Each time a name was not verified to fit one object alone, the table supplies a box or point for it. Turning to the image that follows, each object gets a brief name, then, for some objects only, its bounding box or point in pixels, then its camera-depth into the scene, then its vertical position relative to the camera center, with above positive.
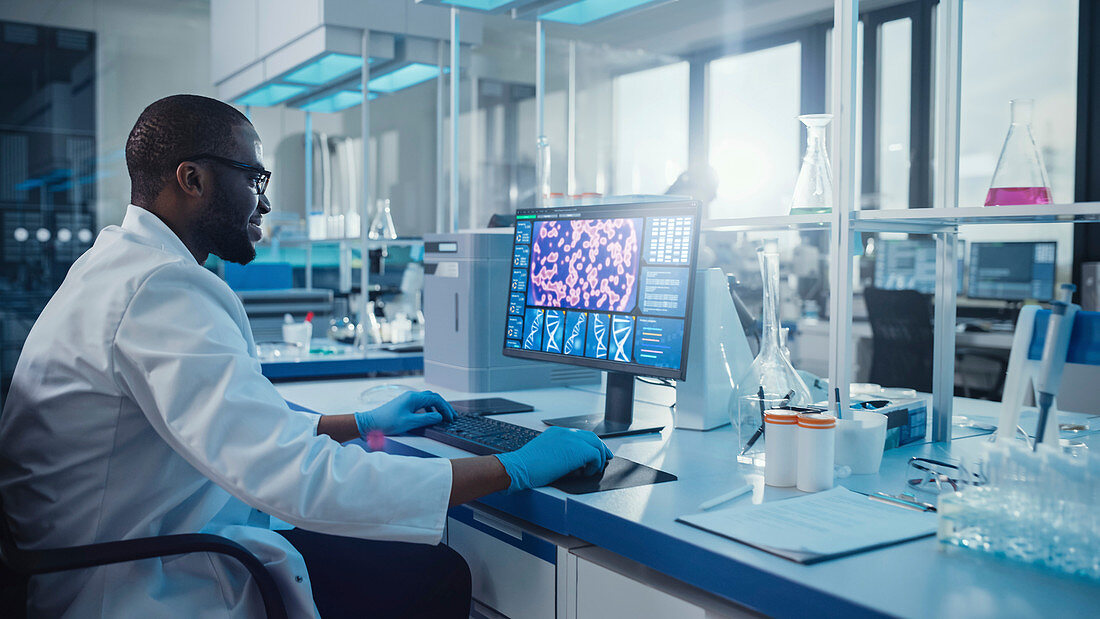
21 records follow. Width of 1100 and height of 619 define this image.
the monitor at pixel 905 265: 5.06 +0.11
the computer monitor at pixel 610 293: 1.52 -0.02
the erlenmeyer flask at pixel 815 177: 1.59 +0.20
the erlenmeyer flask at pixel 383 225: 3.72 +0.24
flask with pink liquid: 1.34 +0.18
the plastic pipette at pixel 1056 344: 1.02 -0.07
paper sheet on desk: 0.95 -0.29
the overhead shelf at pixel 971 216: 1.17 +0.10
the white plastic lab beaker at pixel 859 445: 1.31 -0.25
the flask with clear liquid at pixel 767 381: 1.47 -0.18
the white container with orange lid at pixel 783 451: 1.25 -0.25
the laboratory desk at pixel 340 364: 2.85 -0.29
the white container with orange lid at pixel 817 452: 1.21 -0.24
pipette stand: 1.05 -0.12
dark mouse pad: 1.23 -0.29
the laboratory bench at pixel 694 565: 0.84 -0.31
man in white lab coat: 1.07 -0.24
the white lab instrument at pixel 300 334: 3.32 -0.22
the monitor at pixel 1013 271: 4.51 +0.07
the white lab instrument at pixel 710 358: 1.63 -0.15
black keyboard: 1.45 -0.28
